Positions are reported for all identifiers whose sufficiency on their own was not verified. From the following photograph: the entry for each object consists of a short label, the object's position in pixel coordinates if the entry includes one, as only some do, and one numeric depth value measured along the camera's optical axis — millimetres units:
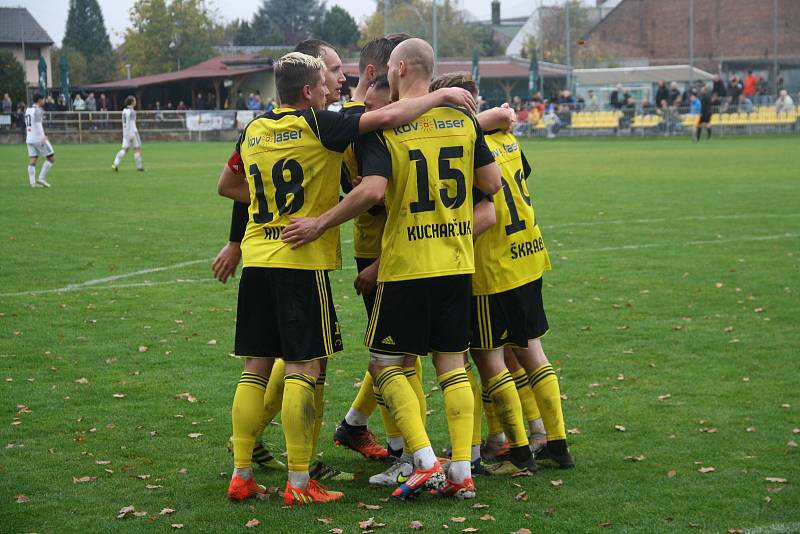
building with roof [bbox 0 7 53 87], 88231
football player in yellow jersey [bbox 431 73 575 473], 5574
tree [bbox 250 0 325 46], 125875
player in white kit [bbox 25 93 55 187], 25734
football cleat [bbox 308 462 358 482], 5562
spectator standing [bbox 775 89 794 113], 45000
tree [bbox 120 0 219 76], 92750
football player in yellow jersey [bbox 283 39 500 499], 5074
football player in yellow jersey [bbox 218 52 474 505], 5016
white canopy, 66938
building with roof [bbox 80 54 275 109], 67812
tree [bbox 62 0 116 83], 125688
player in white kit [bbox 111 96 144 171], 29172
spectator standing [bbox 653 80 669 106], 48281
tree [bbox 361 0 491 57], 84462
